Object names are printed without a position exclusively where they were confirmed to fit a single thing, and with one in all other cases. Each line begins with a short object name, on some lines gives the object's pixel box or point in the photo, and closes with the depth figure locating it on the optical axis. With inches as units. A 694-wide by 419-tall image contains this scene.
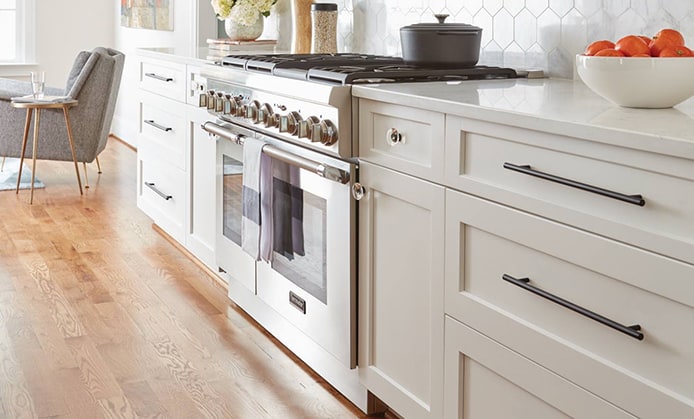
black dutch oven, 98.7
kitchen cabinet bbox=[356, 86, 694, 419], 53.4
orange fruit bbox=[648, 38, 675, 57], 63.8
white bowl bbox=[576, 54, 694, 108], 62.7
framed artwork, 240.5
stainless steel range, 92.1
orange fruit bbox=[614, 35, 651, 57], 64.0
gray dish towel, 110.8
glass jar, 139.5
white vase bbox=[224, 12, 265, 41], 163.5
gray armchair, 217.8
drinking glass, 208.1
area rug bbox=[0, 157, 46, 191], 225.1
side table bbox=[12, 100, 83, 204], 210.8
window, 303.3
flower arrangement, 159.8
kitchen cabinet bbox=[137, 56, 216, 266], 145.2
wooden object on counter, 145.8
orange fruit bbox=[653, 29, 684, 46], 63.7
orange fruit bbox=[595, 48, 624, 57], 64.4
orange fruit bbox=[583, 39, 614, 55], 67.2
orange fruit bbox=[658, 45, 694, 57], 63.5
